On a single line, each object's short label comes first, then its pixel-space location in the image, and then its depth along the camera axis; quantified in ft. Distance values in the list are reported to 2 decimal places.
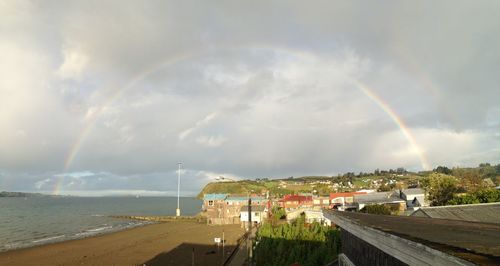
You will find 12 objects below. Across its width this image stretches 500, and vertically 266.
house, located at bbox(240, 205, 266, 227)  294.39
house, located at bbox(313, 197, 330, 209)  391.24
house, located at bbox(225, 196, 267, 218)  335.06
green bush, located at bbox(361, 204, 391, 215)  186.91
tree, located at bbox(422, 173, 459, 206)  223.71
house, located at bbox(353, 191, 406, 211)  248.32
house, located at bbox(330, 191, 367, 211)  368.89
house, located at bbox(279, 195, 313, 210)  370.45
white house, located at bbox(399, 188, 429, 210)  264.09
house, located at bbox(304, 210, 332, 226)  219.28
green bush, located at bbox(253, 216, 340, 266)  94.80
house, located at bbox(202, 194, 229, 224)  331.57
